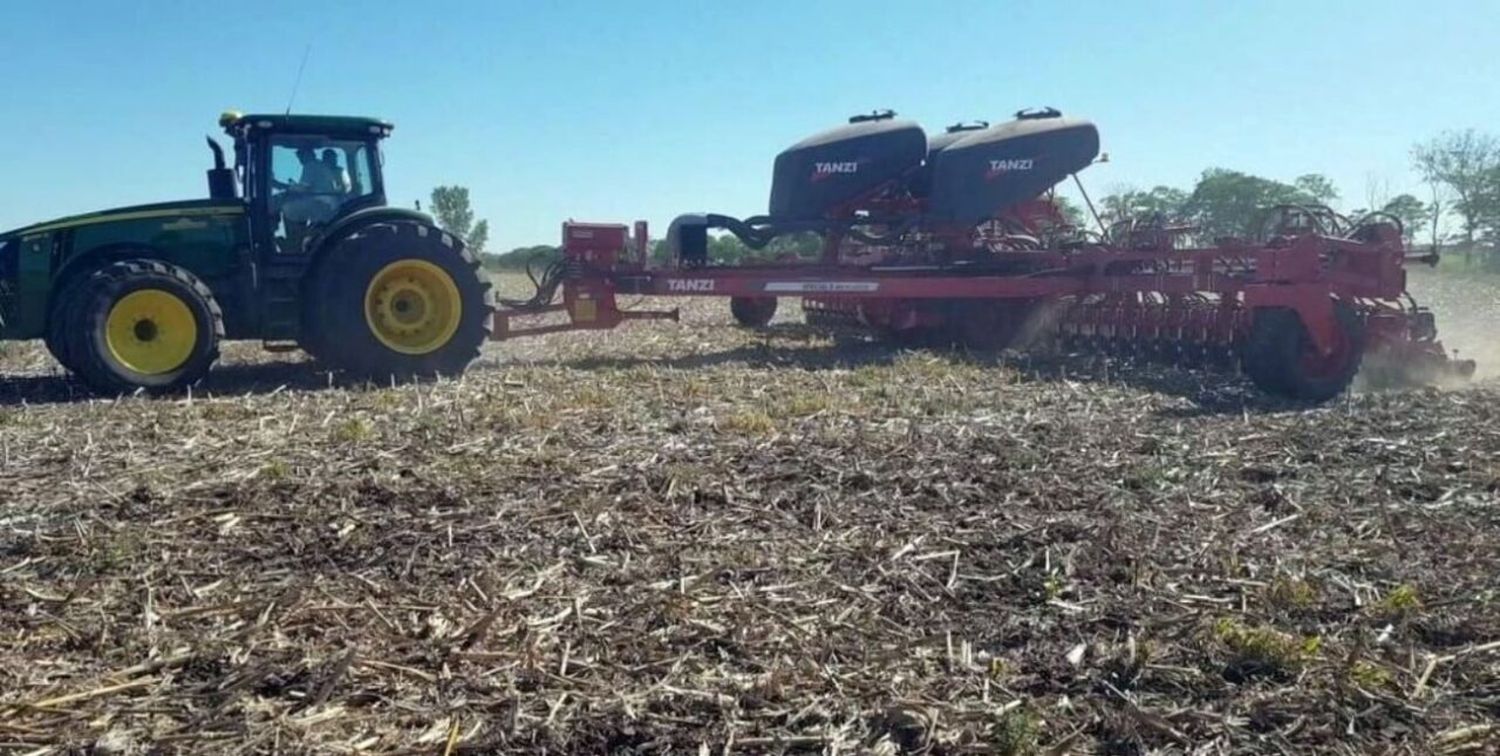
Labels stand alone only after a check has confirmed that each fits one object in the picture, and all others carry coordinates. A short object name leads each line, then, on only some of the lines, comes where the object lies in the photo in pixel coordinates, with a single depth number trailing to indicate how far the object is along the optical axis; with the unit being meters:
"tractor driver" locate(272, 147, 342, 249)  9.67
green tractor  8.70
